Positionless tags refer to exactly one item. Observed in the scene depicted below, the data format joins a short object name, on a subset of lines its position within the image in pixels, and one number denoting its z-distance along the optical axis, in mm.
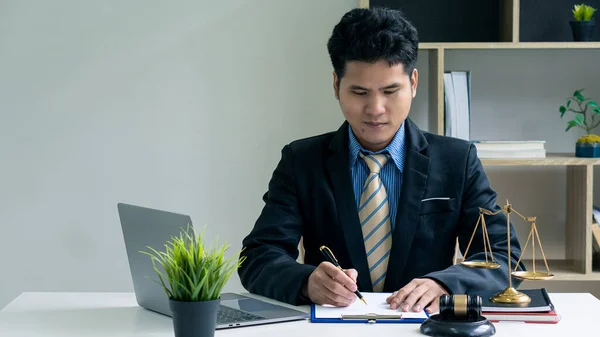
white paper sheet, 2366
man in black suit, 2625
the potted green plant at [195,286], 2128
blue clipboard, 2330
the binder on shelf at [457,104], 3360
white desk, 2288
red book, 2337
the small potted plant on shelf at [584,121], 3346
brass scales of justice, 2345
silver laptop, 2325
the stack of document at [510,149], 3343
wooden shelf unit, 3319
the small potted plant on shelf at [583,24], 3346
